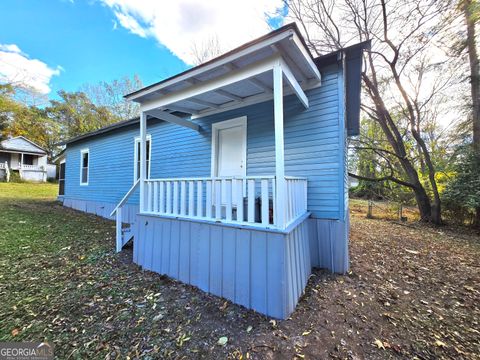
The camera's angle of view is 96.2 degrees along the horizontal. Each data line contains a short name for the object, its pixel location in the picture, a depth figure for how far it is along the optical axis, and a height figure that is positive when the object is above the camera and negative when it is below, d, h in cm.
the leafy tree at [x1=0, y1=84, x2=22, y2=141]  2186 +799
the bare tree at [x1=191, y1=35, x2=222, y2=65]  1259 +811
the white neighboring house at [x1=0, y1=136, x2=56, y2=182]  2106 +250
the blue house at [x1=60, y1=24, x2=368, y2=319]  268 +29
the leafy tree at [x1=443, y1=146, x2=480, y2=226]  718 -7
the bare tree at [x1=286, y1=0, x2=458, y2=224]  814 +552
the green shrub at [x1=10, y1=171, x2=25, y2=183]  1997 +50
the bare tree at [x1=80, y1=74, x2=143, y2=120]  2211 +961
